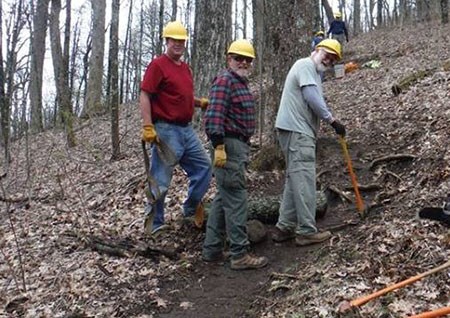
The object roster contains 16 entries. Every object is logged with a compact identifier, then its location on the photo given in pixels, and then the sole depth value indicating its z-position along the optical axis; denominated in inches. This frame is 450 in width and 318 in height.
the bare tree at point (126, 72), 996.2
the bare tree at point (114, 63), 421.1
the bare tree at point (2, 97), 459.9
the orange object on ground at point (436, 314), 134.0
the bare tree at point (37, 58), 783.7
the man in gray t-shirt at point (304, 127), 221.6
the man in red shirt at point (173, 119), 242.2
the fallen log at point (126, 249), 237.1
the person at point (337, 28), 846.5
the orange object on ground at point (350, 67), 666.2
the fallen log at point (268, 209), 253.6
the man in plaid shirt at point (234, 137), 213.3
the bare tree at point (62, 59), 550.3
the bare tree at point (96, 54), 708.7
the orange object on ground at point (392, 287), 151.9
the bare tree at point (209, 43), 362.0
